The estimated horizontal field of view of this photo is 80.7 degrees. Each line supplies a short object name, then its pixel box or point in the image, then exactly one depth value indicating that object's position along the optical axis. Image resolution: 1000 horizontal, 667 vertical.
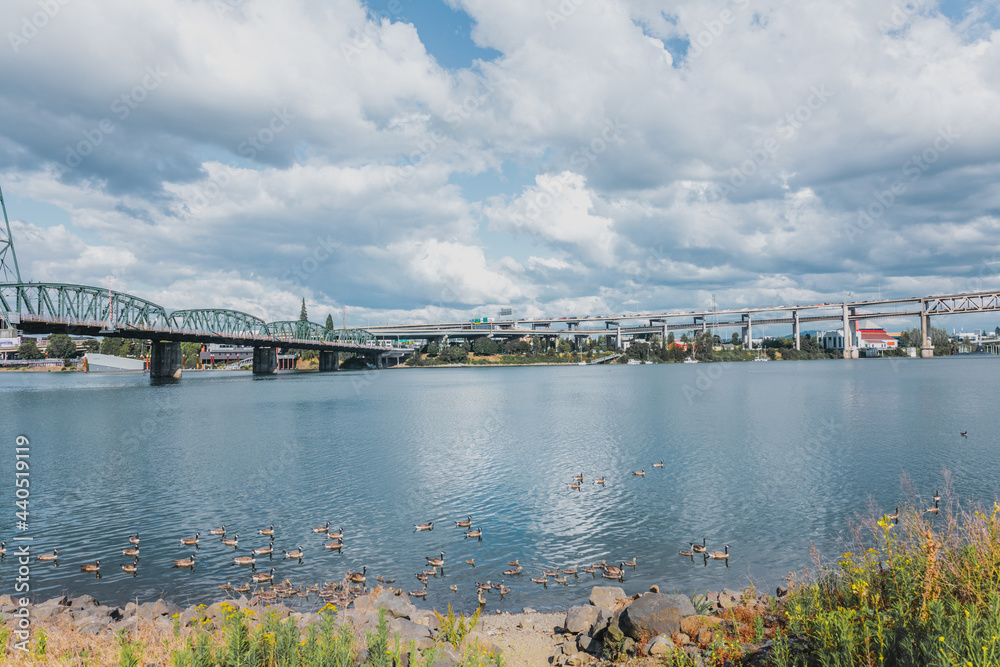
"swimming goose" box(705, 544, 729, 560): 21.88
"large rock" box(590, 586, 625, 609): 17.33
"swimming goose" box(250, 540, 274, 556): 23.38
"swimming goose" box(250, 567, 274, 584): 20.89
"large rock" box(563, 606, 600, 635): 15.60
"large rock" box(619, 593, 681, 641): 13.09
